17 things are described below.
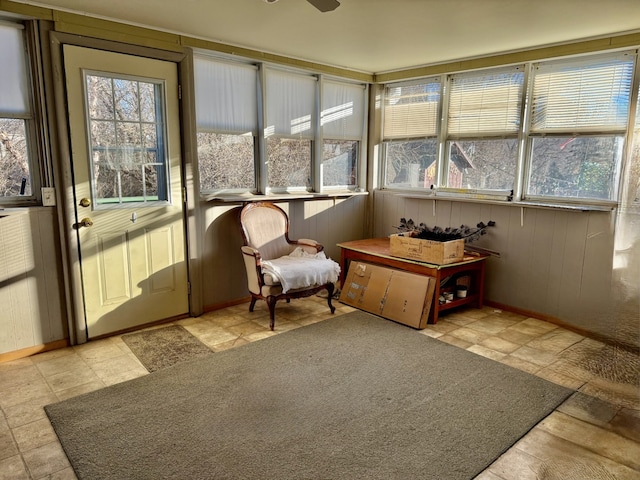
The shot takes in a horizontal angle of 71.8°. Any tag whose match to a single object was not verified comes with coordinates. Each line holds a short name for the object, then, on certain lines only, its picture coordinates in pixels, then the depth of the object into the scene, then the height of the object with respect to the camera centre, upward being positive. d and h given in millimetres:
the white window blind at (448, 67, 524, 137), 4031 +653
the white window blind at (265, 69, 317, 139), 4270 +666
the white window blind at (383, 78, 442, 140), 4633 +672
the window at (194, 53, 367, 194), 3914 +416
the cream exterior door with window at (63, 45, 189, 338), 3203 -112
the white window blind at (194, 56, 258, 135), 3797 +660
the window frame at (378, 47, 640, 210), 3422 +176
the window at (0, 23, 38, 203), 2871 +336
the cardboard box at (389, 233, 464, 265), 3766 -680
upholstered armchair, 3662 -794
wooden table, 3803 -858
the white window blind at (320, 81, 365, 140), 4754 +668
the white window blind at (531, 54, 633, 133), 3432 +631
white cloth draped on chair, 3631 -826
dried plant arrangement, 4078 -591
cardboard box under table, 3738 -1086
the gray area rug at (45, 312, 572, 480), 2035 -1326
